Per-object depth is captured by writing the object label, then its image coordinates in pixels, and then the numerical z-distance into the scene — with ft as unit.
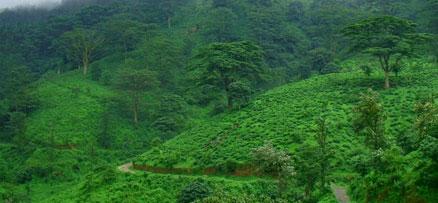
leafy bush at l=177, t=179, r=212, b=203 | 132.46
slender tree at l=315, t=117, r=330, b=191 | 120.47
